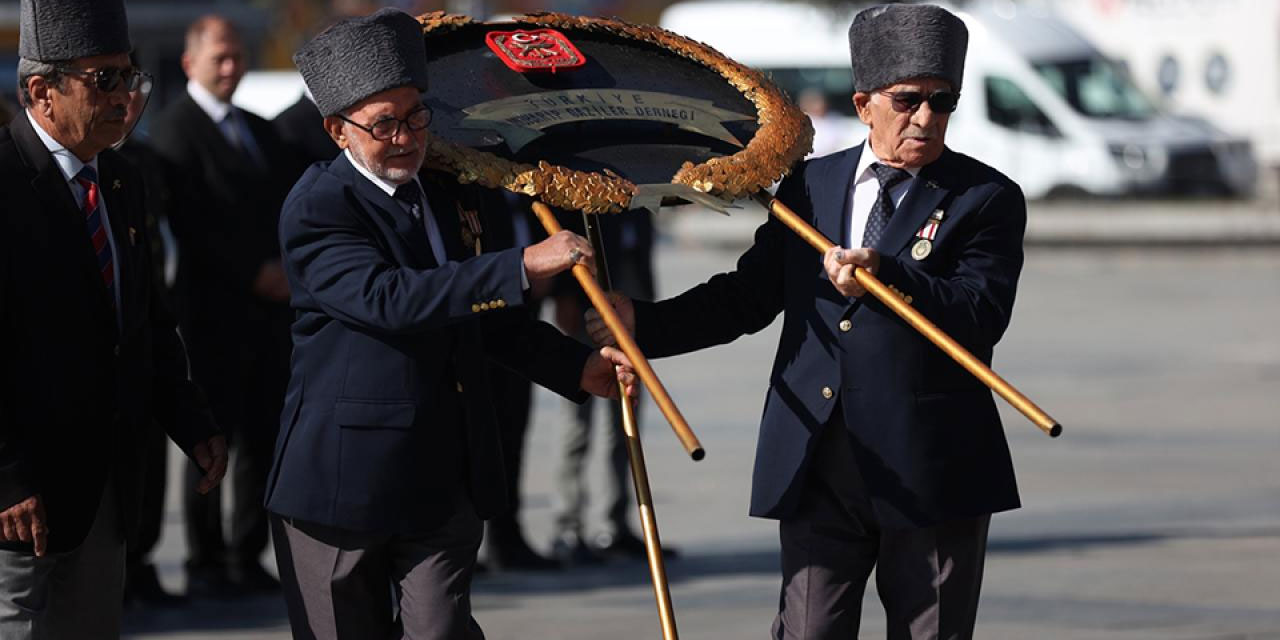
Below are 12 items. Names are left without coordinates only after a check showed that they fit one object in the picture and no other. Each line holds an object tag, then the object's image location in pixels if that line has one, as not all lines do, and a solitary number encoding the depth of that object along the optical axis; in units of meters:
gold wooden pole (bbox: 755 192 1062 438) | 8.59
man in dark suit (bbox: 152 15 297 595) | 15.87
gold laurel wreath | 9.41
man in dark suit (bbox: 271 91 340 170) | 16.00
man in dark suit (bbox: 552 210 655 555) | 17.12
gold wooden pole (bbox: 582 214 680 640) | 9.02
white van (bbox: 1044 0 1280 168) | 68.81
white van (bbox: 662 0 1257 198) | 49.78
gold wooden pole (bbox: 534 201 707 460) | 8.10
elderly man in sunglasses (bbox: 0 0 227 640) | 9.30
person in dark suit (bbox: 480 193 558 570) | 16.00
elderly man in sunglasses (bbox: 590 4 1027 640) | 9.78
